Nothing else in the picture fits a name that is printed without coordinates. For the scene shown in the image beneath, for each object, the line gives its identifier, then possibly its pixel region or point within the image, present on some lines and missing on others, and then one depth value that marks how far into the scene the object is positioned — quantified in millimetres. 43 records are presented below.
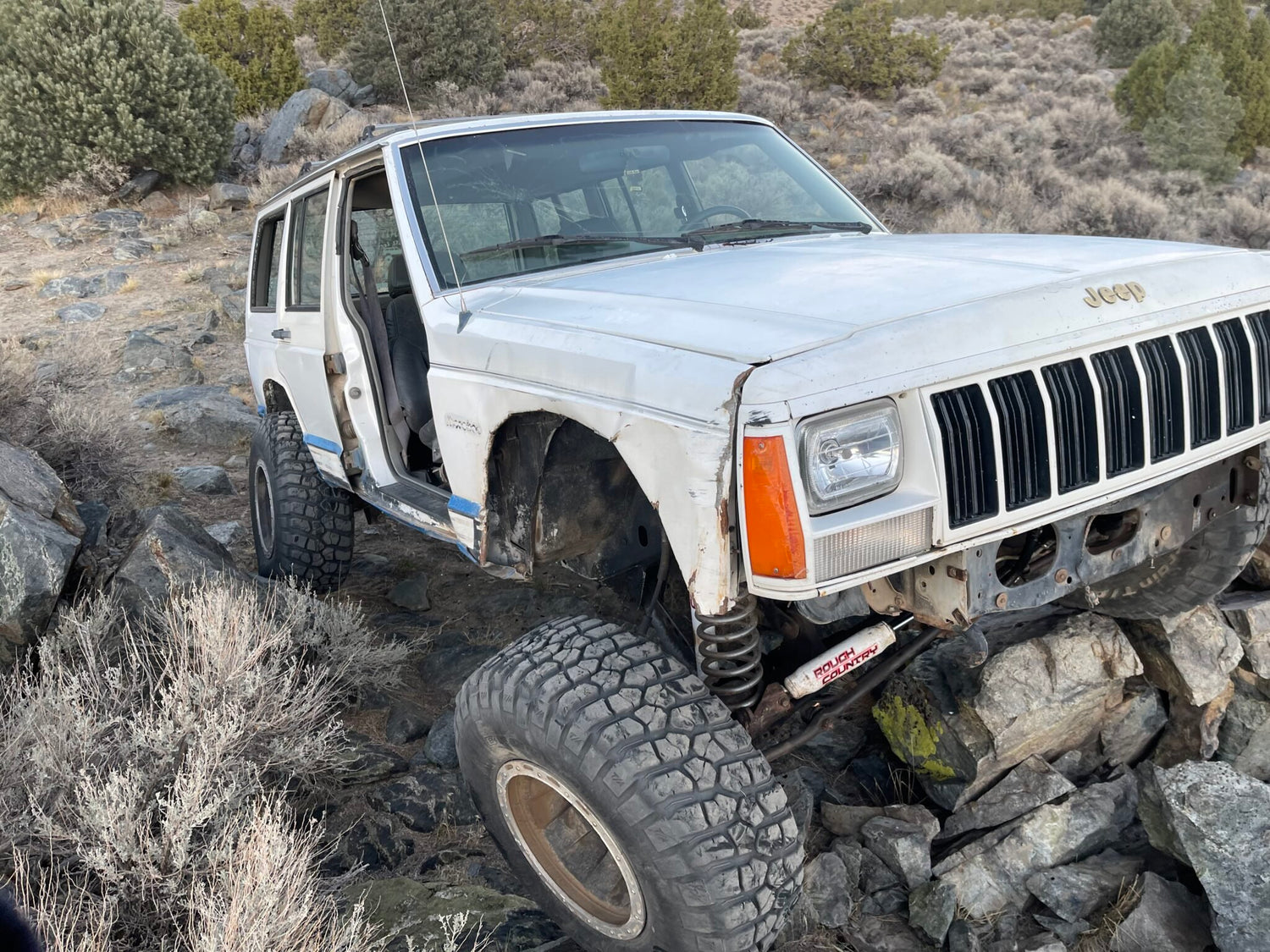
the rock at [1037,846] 2928
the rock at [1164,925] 2691
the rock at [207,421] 7605
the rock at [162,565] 3924
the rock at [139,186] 14828
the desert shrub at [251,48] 18703
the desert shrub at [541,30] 20500
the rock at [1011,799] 3139
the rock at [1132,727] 3434
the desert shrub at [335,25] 22172
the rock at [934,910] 2811
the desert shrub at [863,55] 20672
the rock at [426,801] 3283
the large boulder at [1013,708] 3199
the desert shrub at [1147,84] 16062
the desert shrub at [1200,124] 14734
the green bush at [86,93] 14109
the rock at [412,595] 4977
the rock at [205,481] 6516
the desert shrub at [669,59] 16984
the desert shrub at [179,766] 2346
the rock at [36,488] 4012
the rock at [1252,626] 3496
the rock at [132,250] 13055
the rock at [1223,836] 2592
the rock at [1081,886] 2859
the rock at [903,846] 2979
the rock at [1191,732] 3379
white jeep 2010
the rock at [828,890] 2832
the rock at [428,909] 2604
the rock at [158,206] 14805
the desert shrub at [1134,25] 23328
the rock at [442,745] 3557
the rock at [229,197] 14820
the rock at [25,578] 3572
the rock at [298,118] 15852
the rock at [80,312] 10945
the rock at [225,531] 5719
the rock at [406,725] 3777
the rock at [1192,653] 3354
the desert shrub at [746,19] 28195
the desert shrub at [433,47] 17812
